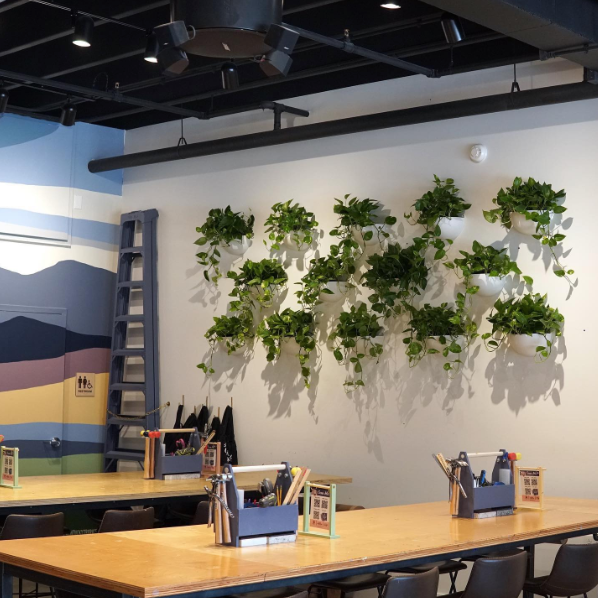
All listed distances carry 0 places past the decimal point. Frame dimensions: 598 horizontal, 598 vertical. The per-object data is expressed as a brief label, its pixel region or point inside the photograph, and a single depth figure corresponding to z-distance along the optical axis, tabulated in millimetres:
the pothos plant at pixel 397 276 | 6293
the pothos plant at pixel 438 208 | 6148
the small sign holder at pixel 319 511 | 3957
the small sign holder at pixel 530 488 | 5039
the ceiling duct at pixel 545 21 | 4254
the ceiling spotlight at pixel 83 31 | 5246
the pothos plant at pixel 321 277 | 6703
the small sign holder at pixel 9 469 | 5496
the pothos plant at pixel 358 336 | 6453
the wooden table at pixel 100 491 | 5125
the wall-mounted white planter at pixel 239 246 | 7410
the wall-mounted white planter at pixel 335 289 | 6715
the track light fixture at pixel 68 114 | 7195
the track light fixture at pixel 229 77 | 5806
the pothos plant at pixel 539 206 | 5730
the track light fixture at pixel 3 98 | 6805
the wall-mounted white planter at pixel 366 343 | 6523
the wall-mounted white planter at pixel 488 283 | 5895
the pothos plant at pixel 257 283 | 7117
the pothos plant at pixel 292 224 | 6996
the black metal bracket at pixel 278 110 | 7074
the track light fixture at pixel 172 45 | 3801
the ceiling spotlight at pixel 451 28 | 5188
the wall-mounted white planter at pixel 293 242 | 7051
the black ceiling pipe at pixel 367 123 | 5711
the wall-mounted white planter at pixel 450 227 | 6148
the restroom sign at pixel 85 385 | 8117
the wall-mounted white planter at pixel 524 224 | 5824
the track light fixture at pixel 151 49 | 5251
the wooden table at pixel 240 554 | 3074
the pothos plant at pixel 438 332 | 6059
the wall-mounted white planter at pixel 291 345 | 6895
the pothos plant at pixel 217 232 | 7387
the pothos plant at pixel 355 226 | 6539
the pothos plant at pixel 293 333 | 6824
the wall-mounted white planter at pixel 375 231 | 6602
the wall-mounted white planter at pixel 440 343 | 6098
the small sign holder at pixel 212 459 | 6500
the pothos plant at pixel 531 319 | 5664
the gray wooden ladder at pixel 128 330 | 7953
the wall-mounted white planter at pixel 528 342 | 5680
